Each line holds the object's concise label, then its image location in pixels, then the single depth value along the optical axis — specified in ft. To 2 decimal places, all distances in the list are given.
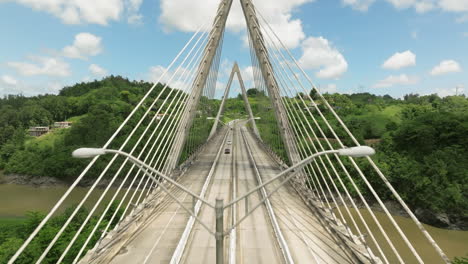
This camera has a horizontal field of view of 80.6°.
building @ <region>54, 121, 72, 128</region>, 307.70
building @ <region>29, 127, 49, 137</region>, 282.81
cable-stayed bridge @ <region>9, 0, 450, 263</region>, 33.19
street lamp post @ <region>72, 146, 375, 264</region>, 19.21
